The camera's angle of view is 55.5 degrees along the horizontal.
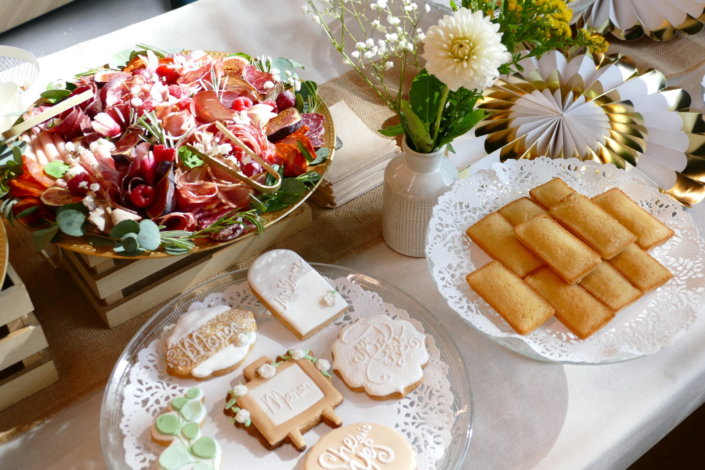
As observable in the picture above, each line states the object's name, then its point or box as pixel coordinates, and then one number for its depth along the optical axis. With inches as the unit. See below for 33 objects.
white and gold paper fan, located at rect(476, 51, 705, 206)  47.3
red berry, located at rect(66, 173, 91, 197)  38.3
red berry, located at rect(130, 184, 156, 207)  37.7
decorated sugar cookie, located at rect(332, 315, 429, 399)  34.8
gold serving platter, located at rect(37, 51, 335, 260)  36.7
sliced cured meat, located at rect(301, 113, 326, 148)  42.9
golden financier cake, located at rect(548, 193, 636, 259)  39.8
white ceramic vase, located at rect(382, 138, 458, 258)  42.1
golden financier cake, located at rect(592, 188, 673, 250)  40.6
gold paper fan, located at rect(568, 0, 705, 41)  60.3
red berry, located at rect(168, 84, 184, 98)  43.3
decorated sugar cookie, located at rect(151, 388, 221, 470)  31.6
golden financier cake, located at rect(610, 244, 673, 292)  38.4
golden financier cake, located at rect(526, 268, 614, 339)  36.6
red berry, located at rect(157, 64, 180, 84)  45.4
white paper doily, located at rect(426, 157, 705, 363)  35.6
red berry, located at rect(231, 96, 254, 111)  43.1
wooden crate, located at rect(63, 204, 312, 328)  40.1
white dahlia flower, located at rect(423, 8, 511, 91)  32.1
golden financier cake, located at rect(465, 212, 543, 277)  39.8
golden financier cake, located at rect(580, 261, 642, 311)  37.7
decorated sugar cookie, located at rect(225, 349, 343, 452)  33.0
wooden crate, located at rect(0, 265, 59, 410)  35.2
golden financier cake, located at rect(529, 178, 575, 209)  42.8
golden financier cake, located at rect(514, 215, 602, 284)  38.5
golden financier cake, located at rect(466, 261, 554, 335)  36.6
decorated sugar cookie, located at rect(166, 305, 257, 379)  35.4
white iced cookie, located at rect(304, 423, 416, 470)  31.8
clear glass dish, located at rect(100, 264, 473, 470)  33.0
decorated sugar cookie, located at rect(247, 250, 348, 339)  37.5
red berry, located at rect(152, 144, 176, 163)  39.0
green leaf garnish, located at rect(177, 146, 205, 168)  39.4
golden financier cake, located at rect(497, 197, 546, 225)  42.1
